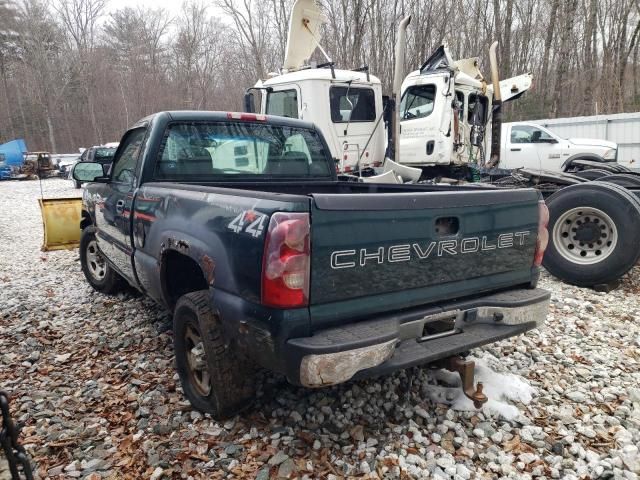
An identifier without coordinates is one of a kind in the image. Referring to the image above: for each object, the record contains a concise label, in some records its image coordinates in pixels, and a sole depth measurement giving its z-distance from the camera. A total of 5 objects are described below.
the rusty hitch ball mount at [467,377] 2.85
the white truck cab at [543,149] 13.15
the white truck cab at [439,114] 9.55
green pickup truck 2.16
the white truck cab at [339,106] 8.73
